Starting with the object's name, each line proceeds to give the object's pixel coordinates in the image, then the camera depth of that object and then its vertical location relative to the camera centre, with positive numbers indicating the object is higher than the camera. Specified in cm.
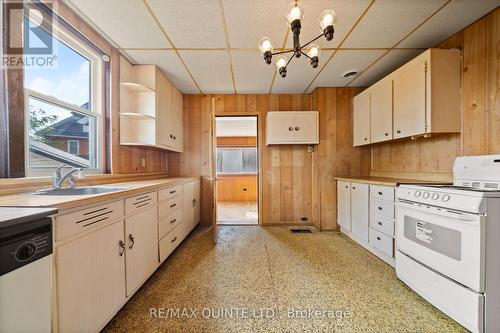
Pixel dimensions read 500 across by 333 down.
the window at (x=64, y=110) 148 +50
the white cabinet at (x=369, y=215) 208 -66
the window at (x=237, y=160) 641 +14
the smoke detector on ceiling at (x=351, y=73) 270 +130
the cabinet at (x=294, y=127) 323 +62
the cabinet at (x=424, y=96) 192 +72
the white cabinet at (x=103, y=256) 98 -61
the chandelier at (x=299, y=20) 125 +96
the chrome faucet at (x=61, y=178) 147 -10
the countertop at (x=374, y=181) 198 -21
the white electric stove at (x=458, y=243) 120 -58
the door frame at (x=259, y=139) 353 +46
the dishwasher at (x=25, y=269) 68 -41
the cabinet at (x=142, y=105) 235 +78
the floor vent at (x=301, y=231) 313 -111
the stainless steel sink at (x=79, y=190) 139 -20
